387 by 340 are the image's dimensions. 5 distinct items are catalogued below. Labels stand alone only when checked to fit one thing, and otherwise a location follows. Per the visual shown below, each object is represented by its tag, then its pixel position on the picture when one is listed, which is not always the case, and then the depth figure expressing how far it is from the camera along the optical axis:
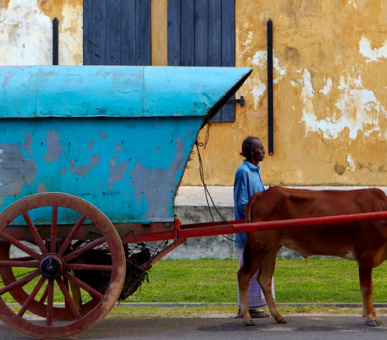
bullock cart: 15.49
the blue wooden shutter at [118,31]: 27.61
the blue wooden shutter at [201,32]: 27.56
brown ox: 16.81
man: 17.64
